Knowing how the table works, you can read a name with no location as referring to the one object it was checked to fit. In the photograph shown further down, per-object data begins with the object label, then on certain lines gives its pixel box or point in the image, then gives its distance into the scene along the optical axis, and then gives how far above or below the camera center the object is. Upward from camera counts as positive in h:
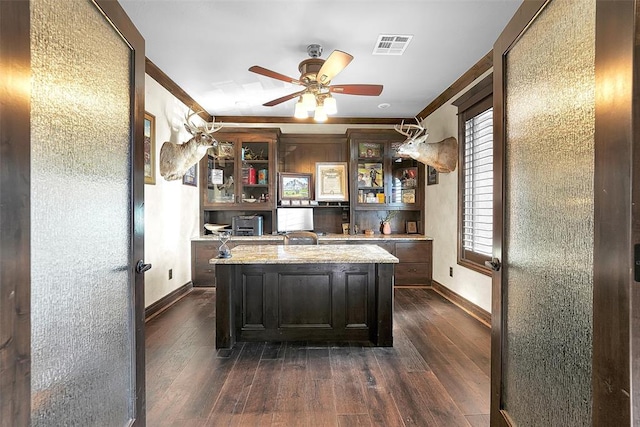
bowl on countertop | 4.78 -0.24
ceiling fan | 2.56 +1.12
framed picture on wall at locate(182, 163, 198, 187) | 4.46 +0.51
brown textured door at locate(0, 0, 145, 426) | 0.76 -0.03
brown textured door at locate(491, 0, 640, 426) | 0.78 -0.01
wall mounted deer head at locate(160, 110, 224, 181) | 3.83 +0.74
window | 3.39 +0.42
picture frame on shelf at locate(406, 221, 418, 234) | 5.28 -0.28
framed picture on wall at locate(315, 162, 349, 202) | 5.24 +0.50
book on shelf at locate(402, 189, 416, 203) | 5.18 +0.26
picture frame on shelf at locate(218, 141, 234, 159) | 4.88 +0.97
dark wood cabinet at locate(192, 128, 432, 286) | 4.86 +0.43
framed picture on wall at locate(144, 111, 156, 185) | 3.42 +0.71
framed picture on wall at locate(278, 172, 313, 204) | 5.21 +0.43
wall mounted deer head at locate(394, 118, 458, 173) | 4.02 +0.80
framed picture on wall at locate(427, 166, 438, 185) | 4.69 +0.55
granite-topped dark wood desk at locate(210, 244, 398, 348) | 2.80 -0.83
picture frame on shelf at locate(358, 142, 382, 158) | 5.17 +1.04
